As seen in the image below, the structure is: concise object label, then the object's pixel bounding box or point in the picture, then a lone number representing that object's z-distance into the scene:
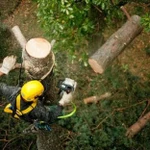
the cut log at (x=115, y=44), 5.59
